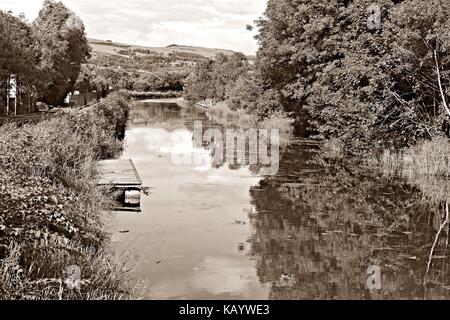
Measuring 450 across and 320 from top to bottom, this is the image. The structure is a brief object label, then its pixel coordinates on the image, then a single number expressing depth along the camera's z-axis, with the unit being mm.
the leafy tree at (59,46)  41469
